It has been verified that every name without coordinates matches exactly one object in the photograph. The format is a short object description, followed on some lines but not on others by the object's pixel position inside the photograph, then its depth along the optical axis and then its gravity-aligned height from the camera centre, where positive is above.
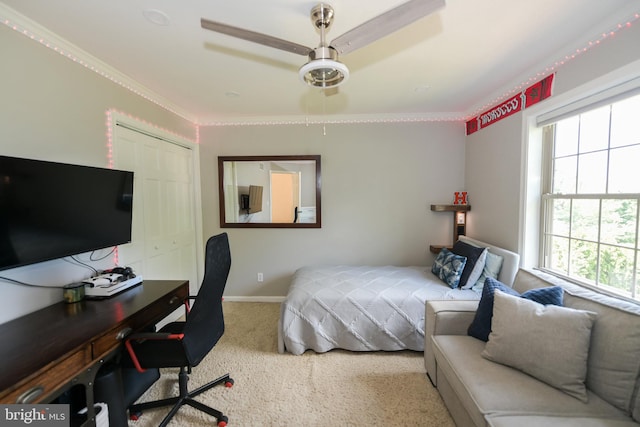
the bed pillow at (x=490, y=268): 2.35 -0.62
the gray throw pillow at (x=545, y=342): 1.24 -0.74
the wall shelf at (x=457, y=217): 3.17 -0.19
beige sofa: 1.12 -0.92
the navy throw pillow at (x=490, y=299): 1.54 -0.61
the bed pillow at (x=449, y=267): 2.50 -0.68
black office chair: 1.43 -0.83
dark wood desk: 0.97 -0.66
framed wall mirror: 3.37 +0.15
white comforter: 2.24 -1.03
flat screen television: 1.30 -0.05
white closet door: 2.33 -0.06
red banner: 2.04 +0.93
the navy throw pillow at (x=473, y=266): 2.41 -0.62
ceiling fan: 1.07 +0.81
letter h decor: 3.22 +0.05
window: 1.59 +0.04
